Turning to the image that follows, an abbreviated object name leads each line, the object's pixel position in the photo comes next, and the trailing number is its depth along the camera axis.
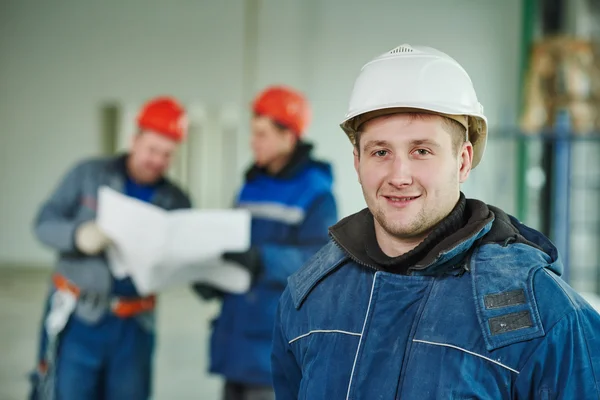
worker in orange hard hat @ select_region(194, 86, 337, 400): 2.84
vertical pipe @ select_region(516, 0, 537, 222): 7.11
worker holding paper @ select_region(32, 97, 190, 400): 2.91
